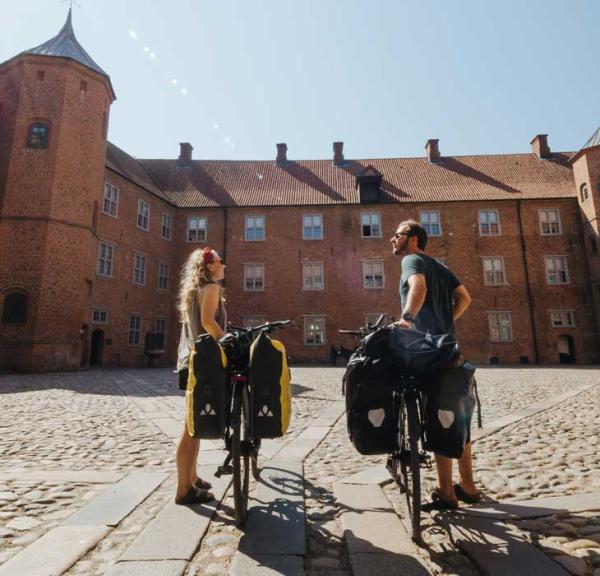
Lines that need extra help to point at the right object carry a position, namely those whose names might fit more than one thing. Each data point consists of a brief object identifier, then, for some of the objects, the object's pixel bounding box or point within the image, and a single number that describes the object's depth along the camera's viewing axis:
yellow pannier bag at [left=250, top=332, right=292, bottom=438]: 2.37
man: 2.52
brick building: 16.72
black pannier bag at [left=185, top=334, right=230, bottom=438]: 2.33
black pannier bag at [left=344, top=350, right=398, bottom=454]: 2.22
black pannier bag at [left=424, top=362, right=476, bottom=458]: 2.19
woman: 2.67
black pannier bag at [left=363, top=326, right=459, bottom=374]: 2.16
